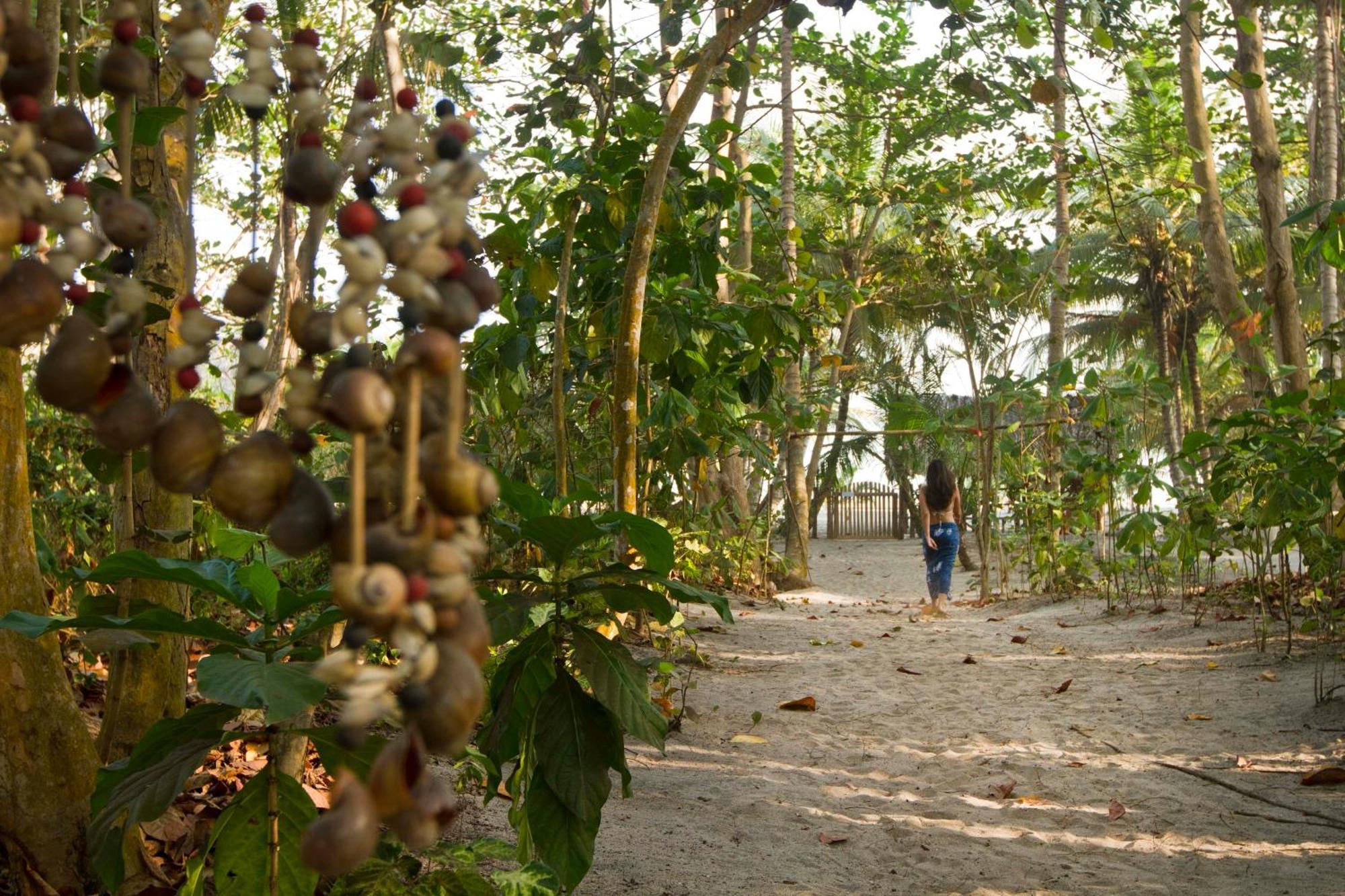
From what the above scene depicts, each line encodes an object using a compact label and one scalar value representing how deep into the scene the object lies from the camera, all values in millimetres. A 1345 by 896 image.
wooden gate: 26609
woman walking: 9961
